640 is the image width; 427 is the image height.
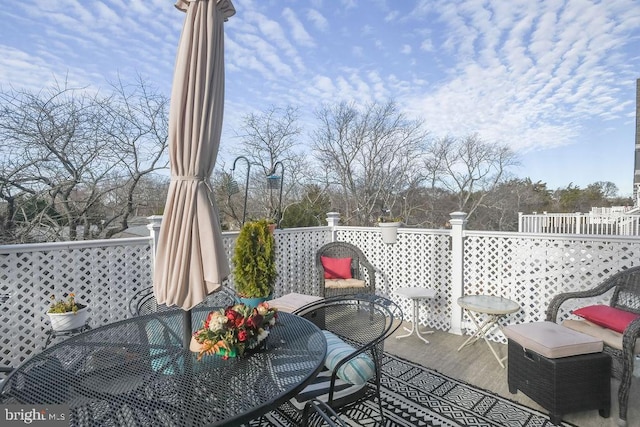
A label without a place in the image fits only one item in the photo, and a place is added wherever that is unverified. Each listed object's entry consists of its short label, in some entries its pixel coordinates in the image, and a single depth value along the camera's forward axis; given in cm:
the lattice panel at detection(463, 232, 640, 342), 323
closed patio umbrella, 158
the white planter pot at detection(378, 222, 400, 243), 454
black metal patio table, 114
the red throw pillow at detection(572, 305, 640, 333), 251
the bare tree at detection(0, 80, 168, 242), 498
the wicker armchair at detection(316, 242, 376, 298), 443
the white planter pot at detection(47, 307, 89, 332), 286
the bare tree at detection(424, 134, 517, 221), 1167
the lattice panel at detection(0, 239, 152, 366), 293
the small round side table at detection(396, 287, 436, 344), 387
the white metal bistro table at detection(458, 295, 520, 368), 322
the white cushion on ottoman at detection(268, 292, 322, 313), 323
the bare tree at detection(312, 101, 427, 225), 1022
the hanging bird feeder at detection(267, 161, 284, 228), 487
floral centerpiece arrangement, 144
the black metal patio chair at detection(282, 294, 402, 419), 174
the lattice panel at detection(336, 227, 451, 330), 429
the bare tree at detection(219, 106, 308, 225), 922
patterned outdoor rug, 233
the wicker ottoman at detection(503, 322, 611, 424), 226
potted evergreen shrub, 397
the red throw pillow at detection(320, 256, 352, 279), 474
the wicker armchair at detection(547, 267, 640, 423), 224
